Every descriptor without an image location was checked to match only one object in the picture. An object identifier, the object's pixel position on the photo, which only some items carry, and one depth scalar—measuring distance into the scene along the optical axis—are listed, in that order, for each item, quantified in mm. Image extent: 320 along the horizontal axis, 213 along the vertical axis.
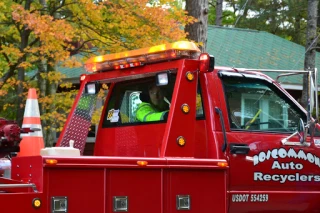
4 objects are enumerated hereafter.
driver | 11403
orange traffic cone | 14534
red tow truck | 8762
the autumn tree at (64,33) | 22120
